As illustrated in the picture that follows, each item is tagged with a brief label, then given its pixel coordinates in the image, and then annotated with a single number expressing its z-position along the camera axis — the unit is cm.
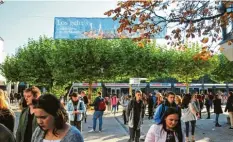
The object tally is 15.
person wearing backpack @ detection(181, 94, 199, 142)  1115
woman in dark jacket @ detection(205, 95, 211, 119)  2200
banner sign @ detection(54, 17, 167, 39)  2083
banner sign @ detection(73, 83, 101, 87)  4596
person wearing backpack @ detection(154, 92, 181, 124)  738
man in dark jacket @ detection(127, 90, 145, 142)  997
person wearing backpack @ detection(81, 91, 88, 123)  1838
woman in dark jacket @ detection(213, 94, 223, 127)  1657
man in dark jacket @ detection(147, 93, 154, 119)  2275
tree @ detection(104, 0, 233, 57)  659
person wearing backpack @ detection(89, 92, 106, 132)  1499
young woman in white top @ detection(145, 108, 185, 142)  398
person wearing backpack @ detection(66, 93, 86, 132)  1013
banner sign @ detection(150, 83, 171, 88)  5134
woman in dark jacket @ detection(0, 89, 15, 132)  453
